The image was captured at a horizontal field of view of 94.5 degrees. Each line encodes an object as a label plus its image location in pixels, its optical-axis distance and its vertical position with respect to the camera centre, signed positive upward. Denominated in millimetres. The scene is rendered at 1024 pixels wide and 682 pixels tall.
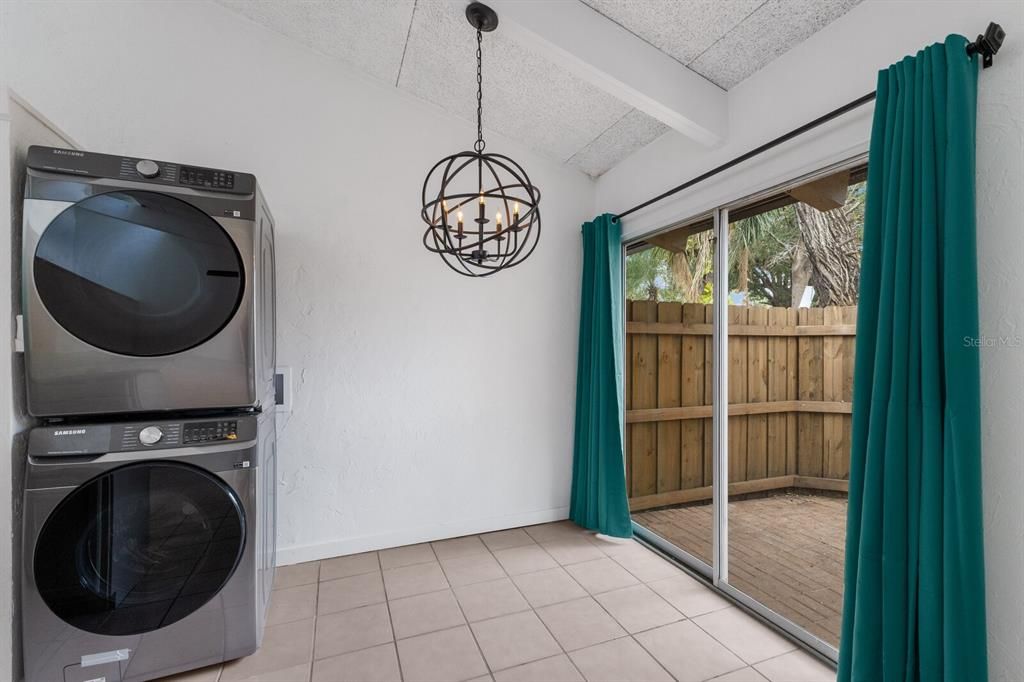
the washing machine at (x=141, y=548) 1574 -744
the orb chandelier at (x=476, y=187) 2104 +1012
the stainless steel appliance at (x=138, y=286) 1587 +190
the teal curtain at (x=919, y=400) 1292 -173
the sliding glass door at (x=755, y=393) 1959 -269
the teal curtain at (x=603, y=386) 3010 -300
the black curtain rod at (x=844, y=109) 1314 +825
